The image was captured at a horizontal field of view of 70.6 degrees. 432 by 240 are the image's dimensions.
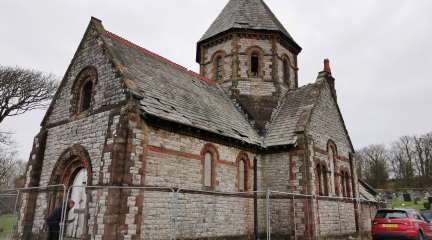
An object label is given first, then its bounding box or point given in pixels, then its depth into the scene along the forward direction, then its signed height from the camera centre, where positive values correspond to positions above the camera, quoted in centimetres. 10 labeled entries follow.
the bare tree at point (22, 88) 2092 +757
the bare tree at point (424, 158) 4484 +698
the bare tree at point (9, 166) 3525 +392
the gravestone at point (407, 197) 3045 +55
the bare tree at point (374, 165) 4891 +621
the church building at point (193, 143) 1028 +237
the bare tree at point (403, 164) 4839 +643
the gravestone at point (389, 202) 2756 +8
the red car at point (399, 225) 1197 -86
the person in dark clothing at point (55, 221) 936 -73
